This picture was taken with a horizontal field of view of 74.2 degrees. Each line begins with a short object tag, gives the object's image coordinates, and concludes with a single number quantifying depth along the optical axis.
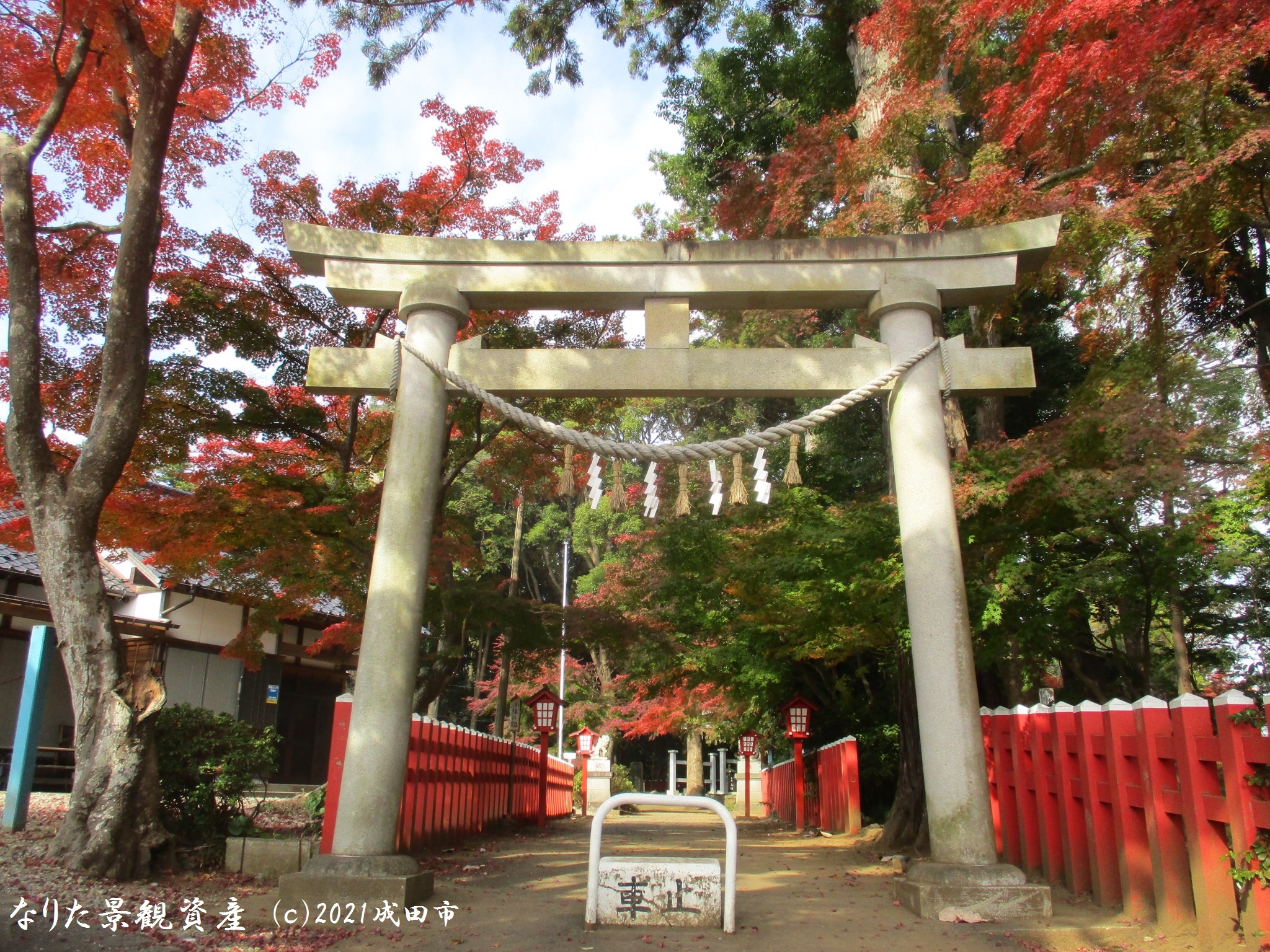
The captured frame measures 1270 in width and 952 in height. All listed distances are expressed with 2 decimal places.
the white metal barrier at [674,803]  4.67
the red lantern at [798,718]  14.47
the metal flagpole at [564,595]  23.99
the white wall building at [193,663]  12.27
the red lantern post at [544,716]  14.91
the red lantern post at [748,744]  20.86
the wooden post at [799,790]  14.90
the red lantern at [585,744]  22.17
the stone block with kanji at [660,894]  4.87
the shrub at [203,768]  6.32
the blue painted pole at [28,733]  6.66
